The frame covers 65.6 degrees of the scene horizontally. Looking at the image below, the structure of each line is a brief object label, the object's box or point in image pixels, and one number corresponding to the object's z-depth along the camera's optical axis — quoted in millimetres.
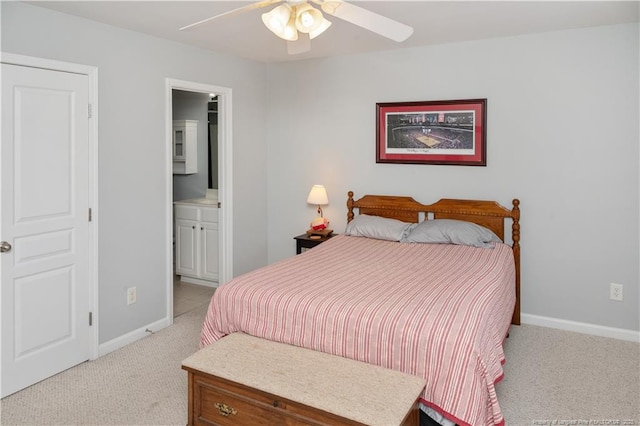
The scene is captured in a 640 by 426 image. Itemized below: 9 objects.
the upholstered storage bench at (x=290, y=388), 1994
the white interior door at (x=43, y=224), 2922
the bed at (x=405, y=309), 2199
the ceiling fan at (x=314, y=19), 2242
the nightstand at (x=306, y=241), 4680
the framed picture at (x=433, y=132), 4176
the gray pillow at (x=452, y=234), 3895
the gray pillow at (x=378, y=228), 4188
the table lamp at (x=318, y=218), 4777
